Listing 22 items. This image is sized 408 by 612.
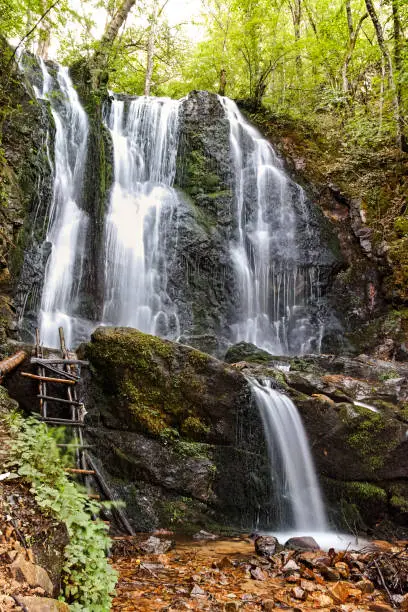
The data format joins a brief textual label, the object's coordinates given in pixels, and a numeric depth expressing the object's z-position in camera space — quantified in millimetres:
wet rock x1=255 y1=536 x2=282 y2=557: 5139
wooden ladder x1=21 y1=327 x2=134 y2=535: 5754
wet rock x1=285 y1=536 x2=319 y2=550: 5504
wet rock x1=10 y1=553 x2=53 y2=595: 2357
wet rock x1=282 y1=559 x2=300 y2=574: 4520
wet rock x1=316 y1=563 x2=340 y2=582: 4414
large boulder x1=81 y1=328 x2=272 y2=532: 6453
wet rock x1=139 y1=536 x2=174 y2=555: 4996
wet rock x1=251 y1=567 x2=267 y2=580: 4367
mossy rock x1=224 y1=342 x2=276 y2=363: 10508
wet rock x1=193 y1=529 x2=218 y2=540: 6027
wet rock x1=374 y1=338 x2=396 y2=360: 12125
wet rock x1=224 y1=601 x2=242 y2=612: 3556
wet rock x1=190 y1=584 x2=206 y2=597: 3848
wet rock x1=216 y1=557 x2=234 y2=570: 4603
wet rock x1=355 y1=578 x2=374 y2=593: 4219
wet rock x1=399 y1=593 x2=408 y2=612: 3880
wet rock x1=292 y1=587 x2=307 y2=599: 3930
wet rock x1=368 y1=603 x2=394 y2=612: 3832
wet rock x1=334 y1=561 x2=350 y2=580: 4516
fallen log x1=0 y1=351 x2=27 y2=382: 5885
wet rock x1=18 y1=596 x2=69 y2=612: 2174
